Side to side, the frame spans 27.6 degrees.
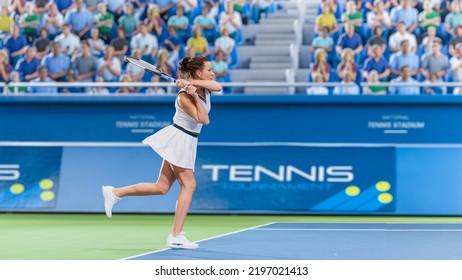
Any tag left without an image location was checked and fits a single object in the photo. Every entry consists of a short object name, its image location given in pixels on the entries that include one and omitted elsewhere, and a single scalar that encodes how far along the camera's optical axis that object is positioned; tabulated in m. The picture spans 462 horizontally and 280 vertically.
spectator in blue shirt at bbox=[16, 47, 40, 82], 19.39
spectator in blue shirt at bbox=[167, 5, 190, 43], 20.34
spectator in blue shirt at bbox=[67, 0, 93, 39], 21.05
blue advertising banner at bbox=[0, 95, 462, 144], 15.20
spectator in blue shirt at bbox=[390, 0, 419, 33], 19.77
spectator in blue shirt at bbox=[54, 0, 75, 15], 21.81
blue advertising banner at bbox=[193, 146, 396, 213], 15.12
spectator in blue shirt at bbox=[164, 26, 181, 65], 19.45
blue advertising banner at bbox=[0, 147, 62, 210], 15.65
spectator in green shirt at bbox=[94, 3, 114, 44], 20.73
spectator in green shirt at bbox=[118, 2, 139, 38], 20.83
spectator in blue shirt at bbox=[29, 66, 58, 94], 17.95
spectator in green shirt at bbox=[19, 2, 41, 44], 21.19
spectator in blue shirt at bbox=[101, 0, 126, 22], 21.34
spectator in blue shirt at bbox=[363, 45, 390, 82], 18.05
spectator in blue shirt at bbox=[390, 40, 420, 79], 18.00
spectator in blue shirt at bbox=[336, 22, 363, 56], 19.14
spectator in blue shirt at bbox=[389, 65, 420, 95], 16.72
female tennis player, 9.71
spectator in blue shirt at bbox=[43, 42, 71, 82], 18.92
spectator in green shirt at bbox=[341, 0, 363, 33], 19.73
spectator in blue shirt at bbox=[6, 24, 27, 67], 20.45
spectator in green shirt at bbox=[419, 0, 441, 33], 19.55
